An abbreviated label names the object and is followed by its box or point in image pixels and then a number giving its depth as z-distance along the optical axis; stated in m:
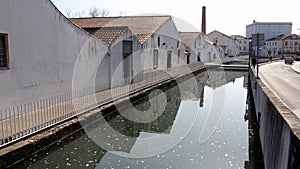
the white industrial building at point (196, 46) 39.54
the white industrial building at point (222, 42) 63.07
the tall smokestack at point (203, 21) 53.78
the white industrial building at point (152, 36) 21.53
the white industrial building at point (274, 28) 89.44
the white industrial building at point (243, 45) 88.82
